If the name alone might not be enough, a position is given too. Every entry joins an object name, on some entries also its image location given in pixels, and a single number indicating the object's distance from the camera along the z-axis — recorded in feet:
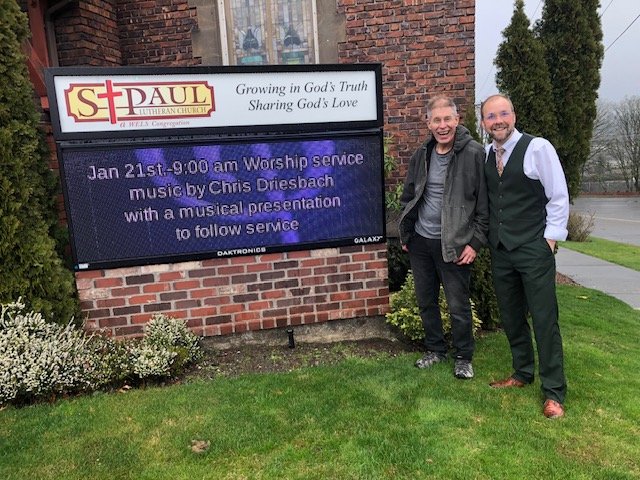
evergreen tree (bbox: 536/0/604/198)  24.38
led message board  12.64
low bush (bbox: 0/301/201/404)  10.93
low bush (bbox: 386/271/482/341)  13.80
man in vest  9.72
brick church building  13.93
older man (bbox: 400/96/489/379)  11.20
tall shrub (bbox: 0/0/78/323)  11.50
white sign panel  12.26
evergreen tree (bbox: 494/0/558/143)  22.03
